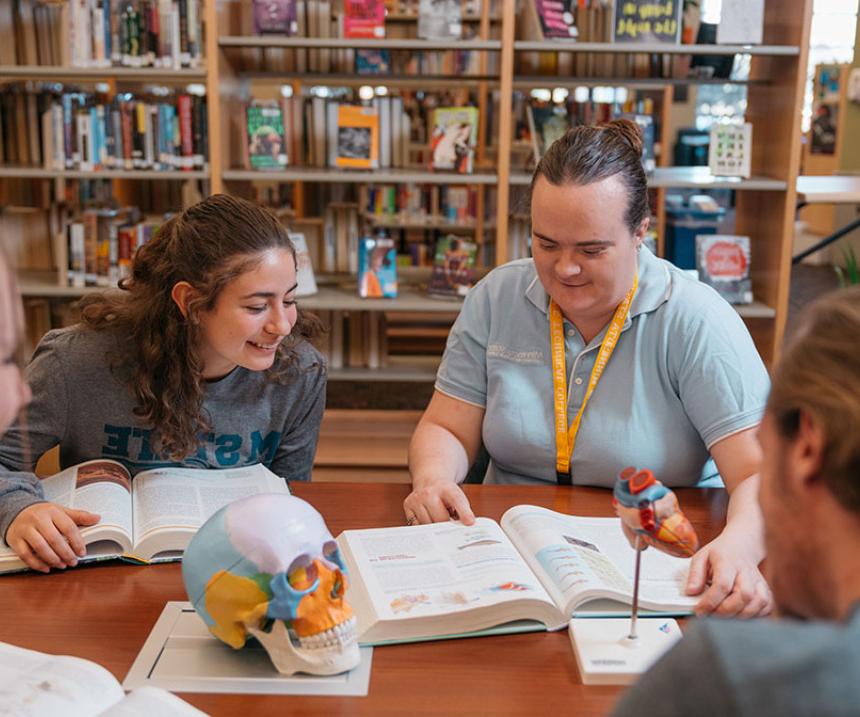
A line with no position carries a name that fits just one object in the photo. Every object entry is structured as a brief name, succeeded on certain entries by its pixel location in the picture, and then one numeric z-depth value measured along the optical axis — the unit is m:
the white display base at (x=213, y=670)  1.08
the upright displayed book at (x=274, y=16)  3.43
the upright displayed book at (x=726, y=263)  3.70
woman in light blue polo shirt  1.66
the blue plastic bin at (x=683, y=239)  4.09
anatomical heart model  1.11
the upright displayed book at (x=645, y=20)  3.47
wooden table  1.05
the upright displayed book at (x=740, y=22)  3.44
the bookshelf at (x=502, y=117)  3.42
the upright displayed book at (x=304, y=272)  3.60
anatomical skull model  1.06
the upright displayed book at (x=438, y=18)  3.48
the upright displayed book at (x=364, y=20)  3.47
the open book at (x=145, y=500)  1.37
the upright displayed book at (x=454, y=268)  3.68
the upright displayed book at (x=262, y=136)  3.56
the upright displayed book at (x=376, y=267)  3.68
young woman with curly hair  1.70
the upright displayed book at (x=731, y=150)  3.59
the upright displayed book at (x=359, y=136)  3.63
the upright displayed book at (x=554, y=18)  3.48
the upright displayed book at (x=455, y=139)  3.59
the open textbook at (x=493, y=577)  1.19
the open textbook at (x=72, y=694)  0.96
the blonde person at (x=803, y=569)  0.53
